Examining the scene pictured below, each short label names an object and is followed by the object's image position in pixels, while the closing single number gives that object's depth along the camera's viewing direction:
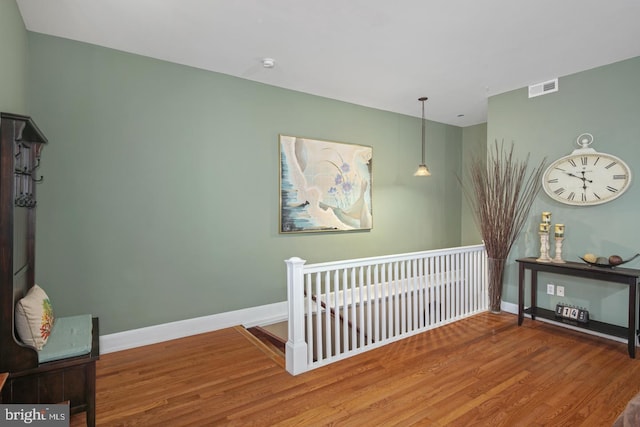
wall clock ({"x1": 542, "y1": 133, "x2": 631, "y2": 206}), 3.05
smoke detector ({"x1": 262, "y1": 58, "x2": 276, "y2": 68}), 3.02
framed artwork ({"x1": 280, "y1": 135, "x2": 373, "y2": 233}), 3.77
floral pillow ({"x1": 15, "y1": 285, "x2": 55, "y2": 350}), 1.72
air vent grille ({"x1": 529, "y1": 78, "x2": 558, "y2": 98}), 3.49
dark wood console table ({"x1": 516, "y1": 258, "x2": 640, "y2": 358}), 2.71
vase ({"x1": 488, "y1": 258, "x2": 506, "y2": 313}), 3.80
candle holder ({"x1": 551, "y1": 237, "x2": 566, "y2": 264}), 3.32
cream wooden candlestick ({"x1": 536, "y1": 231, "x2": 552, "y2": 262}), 3.39
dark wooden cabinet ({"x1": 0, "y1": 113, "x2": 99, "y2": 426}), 1.56
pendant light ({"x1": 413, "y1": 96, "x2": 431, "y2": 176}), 4.16
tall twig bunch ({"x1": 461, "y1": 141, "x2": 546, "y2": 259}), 3.67
